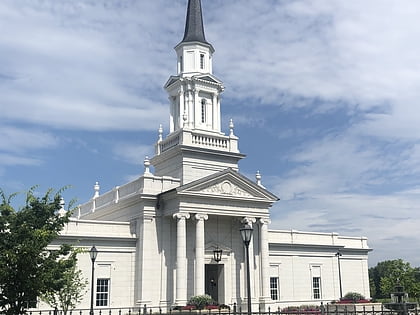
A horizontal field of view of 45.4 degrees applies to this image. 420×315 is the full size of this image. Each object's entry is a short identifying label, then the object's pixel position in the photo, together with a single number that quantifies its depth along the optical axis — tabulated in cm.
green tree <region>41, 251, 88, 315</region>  2212
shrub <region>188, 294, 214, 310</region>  3400
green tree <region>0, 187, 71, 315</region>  2091
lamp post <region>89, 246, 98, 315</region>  2807
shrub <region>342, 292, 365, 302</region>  4483
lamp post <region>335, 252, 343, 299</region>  4721
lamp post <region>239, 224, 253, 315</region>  2102
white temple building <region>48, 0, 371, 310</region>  3650
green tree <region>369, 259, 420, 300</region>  7066
